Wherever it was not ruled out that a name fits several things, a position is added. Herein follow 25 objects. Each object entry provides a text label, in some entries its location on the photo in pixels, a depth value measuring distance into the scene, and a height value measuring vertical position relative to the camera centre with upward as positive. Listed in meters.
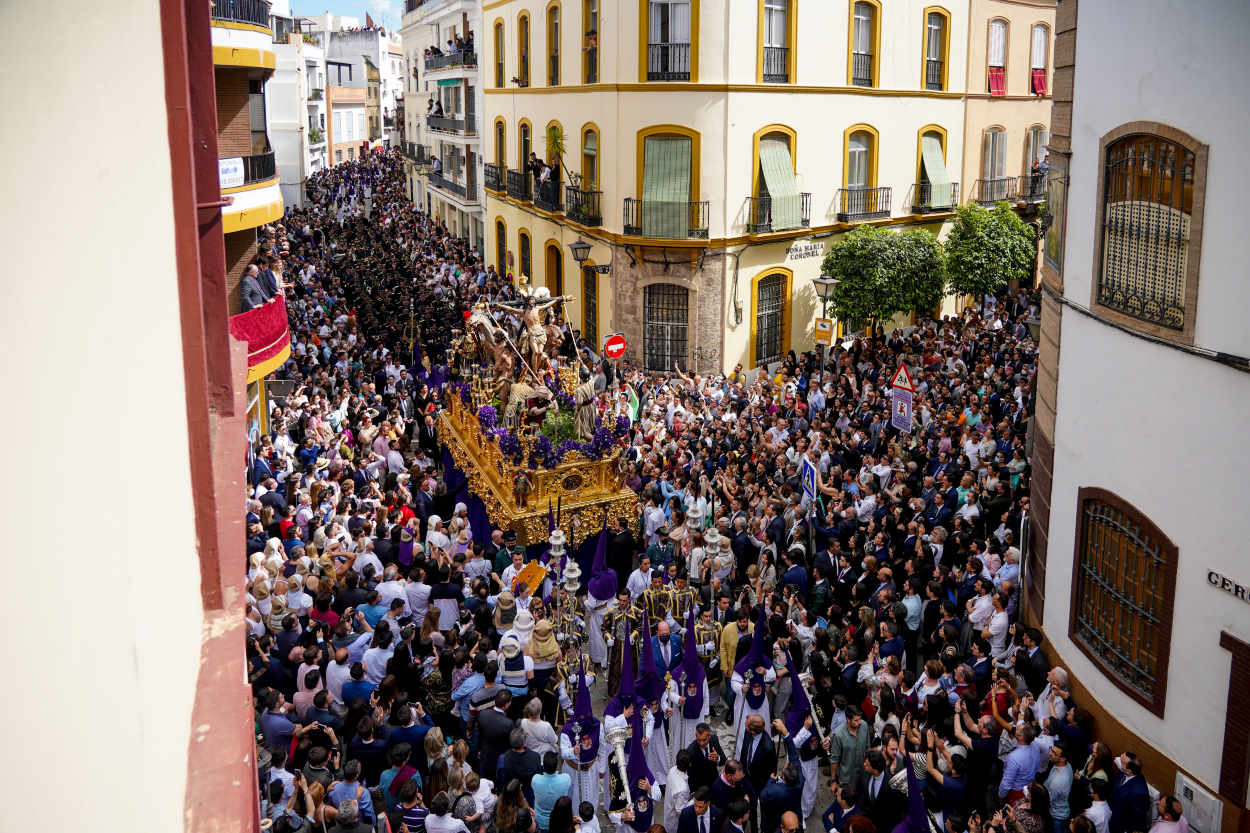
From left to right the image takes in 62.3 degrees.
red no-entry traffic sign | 21.83 -3.15
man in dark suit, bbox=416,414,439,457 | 20.47 -4.75
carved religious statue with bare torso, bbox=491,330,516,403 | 17.03 -2.76
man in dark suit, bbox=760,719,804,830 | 8.84 -5.03
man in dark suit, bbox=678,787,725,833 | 8.48 -5.03
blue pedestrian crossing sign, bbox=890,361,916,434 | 15.80 -3.14
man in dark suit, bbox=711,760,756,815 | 8.66 -4.95
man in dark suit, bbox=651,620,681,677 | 11.38 -4.95
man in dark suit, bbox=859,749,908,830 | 8.97 -5.20
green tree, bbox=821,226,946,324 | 25.62 -1.98
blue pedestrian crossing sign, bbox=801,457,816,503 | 14.04 -3.83
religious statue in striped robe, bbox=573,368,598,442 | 16.42 -3.38
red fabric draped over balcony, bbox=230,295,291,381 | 17.47 -2.44
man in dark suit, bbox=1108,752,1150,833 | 8.40 -4.87
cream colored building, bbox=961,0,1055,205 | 31.50 +2.93
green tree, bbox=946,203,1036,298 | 27.86 -1.53
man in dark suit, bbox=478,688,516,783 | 9.59 -4.88
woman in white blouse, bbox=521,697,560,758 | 9.48 -4.83
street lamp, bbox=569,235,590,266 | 25.45 -1.38
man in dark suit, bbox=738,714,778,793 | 9.38 -5.01
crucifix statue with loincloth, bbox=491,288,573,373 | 17.20 -2.26
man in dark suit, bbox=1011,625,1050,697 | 10.72 -4.84
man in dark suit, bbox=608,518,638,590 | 14.97 -5.11
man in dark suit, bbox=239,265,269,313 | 18.86 -1.74
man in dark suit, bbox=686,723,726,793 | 9.23 -4.98
